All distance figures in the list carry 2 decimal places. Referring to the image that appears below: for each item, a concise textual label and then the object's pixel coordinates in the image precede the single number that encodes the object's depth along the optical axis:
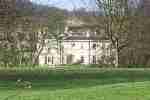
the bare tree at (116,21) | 61.91
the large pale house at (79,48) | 67.44
